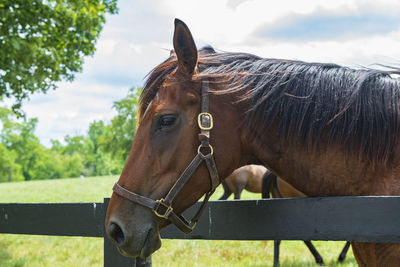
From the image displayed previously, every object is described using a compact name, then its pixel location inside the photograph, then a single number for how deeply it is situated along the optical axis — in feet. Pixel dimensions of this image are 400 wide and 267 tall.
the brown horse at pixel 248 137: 6.36
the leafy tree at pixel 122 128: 158.30
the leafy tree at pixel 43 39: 29.45
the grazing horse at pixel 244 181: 34.53
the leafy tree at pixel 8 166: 197.88
